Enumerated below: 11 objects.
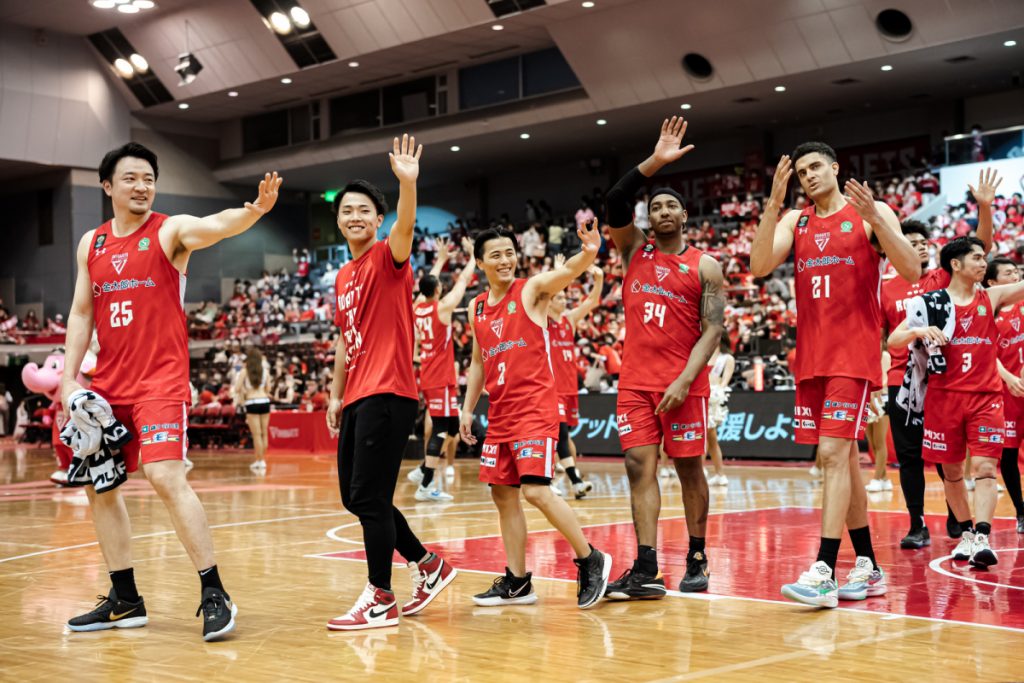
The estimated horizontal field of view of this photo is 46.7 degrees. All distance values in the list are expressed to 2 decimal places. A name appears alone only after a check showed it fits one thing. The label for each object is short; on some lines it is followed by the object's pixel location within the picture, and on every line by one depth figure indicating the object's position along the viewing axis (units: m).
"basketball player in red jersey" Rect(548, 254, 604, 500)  12.45
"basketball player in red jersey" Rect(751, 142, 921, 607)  6.23
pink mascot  16.05
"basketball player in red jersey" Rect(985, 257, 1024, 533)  8.61
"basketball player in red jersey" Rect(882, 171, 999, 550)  8.17
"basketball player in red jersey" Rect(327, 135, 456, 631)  5.96
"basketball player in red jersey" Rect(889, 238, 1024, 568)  7.73
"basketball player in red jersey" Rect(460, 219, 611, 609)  6.42
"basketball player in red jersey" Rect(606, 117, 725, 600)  6.72
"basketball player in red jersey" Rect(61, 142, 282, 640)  5.86
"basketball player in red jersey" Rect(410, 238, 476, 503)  13.06
